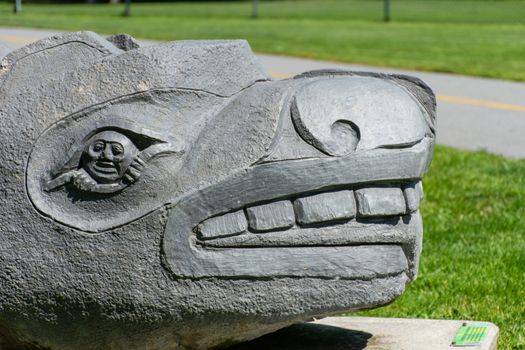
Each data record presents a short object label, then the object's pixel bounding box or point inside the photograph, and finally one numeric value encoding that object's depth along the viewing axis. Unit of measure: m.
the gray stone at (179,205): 2.70
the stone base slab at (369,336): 3.39
